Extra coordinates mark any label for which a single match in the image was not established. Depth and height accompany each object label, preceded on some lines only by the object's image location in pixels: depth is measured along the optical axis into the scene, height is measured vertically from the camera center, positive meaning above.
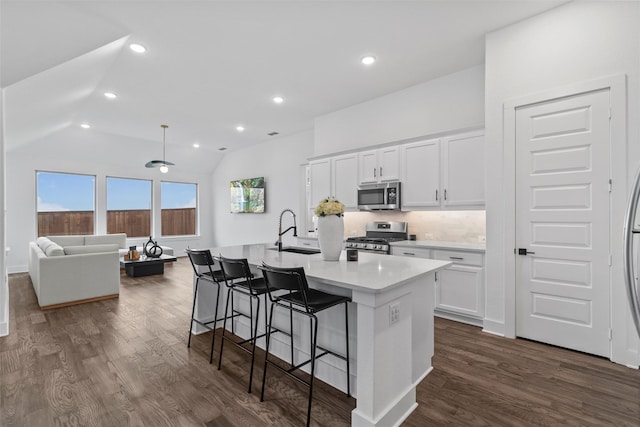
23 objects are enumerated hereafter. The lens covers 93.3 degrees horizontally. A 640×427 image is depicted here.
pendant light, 6.20 +1.03
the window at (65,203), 7.12 +0.25
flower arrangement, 2.47 +0.03
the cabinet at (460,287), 3.39 -0.88
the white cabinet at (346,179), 4.97 +0.56
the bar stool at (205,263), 2.82 -0.48
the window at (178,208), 9.05 +0.15
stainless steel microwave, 4.35 +0.23
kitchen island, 1.73 -0.79
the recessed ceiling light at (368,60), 3.62 +1.85
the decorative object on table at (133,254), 6.37 -0.88
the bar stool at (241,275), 2.40 -0.52
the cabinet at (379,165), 4.44 +0.71
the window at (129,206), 8.06 +0.19
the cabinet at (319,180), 5.41 +0.59
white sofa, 4.16 -0.88
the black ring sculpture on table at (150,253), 6.62 -0.90
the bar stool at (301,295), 1.86 -0.57
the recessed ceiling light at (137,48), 3.32 +1.85
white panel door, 2.65 -0.10
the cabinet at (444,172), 3.64 +0.51
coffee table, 6.23 -1.13
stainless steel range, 4.22 -0.39
